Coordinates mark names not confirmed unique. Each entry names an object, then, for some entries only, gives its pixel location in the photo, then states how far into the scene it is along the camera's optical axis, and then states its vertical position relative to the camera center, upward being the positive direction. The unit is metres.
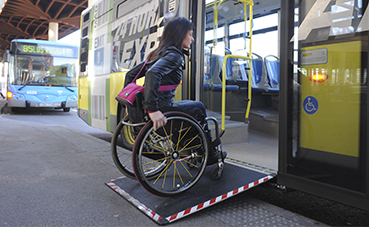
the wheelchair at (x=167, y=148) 2.21 -0.38
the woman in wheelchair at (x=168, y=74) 2.16 +0.20
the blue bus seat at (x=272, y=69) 8.00 +0.88
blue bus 10.88 +0.93
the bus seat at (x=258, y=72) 7.80 +0.77
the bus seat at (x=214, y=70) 5.60 +0.59
